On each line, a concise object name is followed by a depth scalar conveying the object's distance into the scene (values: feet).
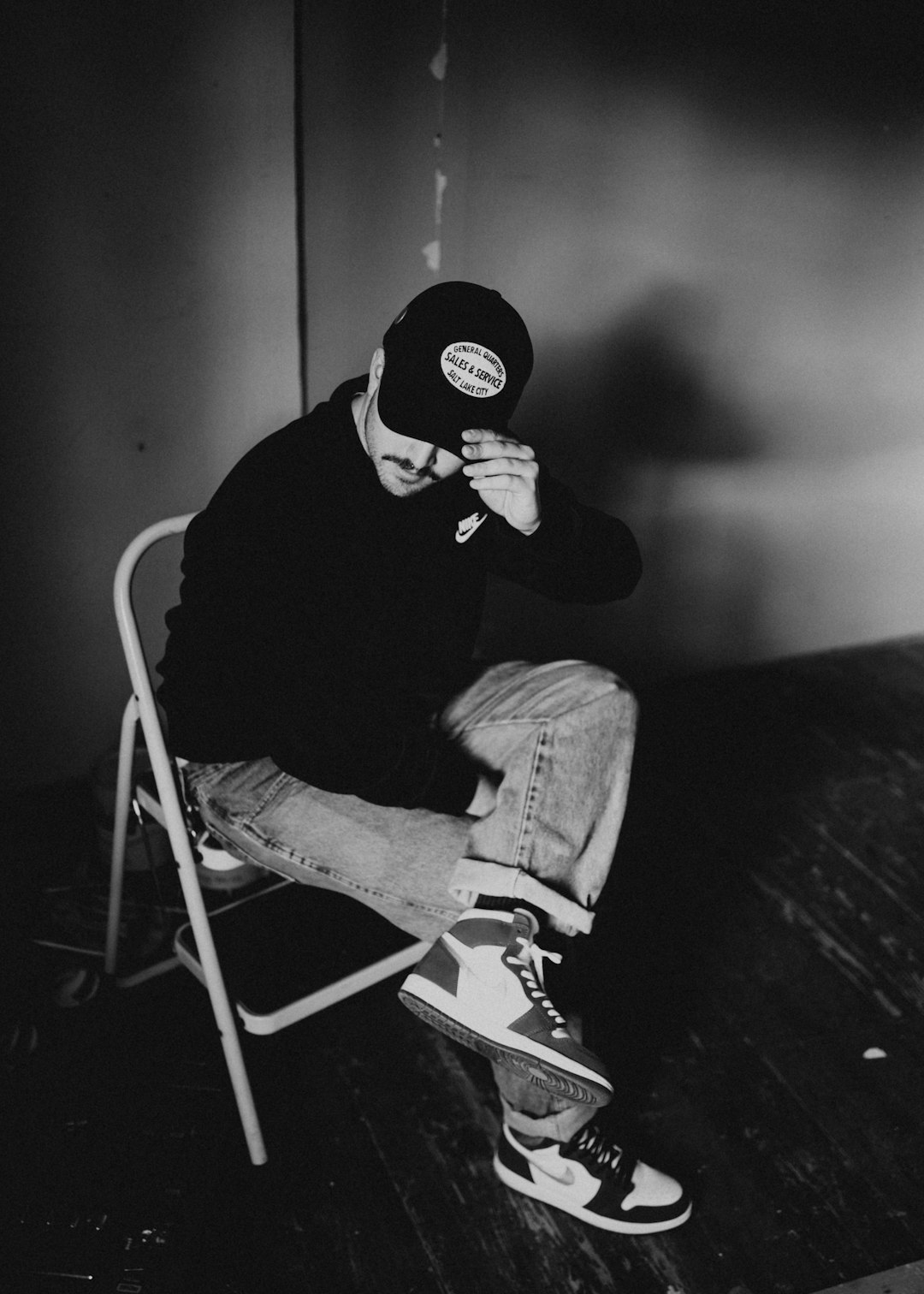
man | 4.70
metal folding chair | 5.10
